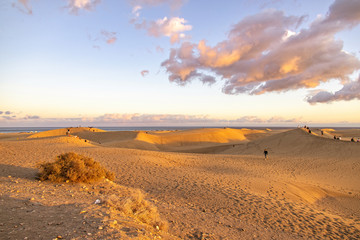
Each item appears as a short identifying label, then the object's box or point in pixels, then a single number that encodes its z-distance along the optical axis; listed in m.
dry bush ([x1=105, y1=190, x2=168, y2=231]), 5.46
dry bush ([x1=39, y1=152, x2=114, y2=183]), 9.02
